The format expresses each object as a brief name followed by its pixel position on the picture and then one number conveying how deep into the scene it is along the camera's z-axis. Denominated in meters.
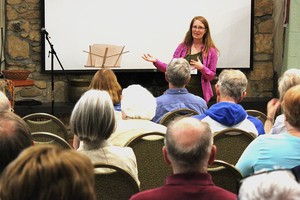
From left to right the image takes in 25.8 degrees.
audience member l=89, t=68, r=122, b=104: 4.90
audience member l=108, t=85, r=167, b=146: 4.09
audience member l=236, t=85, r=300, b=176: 3.07
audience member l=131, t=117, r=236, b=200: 2.27
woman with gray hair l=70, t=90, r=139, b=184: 3.12
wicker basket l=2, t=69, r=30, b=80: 7.89
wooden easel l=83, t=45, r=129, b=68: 7.40
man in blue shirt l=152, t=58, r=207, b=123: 5.41
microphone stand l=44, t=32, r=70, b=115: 7.98
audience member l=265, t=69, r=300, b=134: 4.26
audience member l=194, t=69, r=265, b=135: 4.16
